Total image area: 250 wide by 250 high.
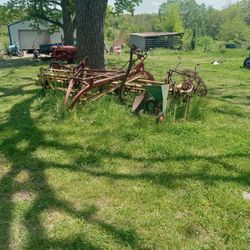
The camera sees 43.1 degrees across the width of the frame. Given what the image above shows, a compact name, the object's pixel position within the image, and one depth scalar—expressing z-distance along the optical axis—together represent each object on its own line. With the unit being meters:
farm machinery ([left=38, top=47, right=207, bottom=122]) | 5.70
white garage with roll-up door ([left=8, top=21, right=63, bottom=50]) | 32.00
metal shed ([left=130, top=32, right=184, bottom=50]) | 40.28
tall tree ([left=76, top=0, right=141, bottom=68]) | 6.77
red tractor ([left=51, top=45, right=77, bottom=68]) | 16.59
